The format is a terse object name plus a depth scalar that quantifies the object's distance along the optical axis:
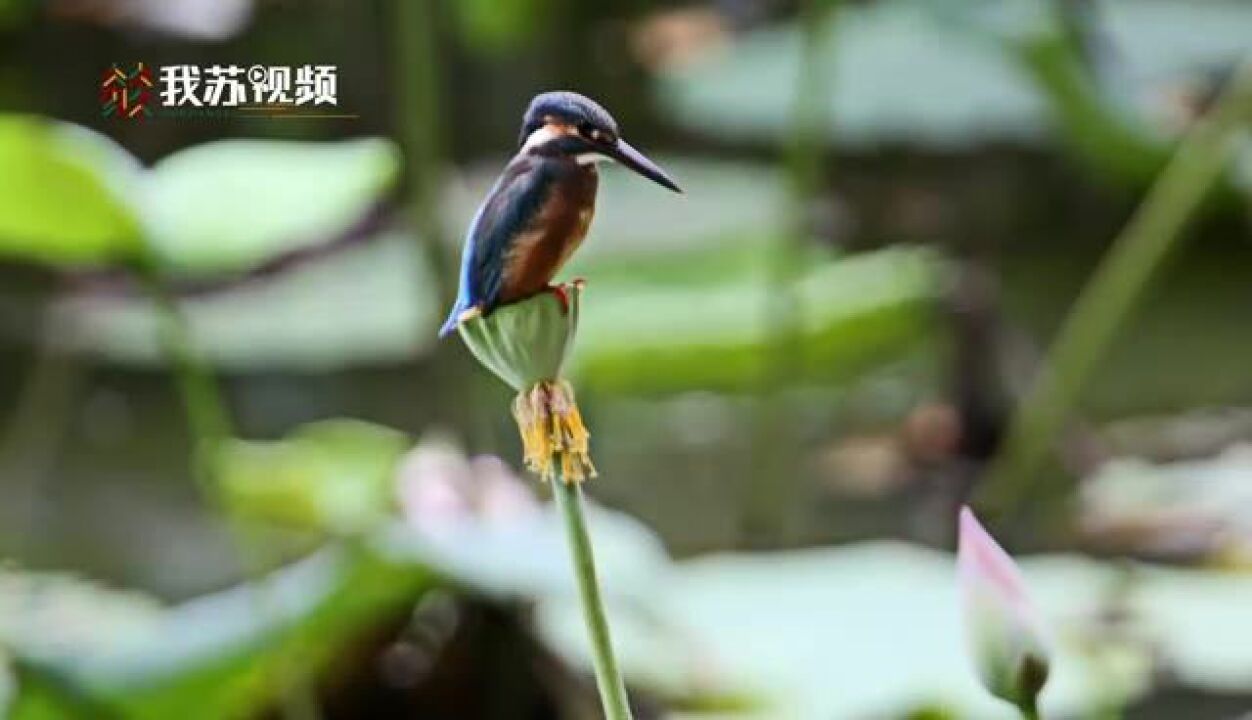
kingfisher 5.81
